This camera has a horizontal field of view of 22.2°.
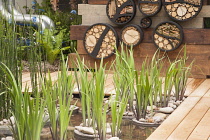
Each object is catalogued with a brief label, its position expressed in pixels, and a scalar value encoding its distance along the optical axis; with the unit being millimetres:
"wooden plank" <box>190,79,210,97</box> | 5446
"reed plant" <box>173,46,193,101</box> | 4891
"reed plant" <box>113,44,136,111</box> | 4039
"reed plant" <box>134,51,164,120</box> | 4111
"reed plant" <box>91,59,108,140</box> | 3404
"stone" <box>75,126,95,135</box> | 3660
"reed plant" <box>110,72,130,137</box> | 3428
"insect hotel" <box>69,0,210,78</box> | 6879
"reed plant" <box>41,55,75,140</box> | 3162
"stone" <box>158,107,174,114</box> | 4525
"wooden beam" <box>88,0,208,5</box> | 7518
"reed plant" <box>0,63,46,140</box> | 2906
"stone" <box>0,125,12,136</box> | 3705
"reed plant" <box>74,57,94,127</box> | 3669
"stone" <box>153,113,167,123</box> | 4195
